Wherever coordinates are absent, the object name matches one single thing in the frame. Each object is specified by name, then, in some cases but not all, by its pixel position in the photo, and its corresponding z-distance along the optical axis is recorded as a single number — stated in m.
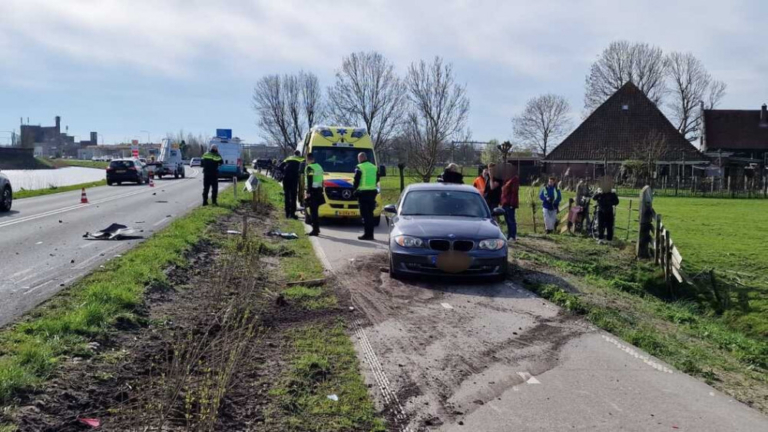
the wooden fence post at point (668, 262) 12.86
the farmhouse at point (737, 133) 69.25
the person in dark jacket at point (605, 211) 16.70
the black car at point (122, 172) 39.25
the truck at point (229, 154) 49.75
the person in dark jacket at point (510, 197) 14.80
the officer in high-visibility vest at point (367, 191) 14.78
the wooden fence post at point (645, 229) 14.70
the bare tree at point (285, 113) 71.19
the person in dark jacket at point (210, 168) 20.19
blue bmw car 9.49
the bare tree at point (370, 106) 54.50
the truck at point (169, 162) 53.97
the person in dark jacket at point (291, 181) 18.53
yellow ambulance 17.59
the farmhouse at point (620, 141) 56.16
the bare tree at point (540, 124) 88.94
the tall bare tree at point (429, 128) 31.48
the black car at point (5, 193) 19.15
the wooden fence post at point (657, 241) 14.01
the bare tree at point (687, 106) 75.19
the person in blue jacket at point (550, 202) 18.44
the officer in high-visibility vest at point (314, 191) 15.61
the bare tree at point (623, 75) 74.81
